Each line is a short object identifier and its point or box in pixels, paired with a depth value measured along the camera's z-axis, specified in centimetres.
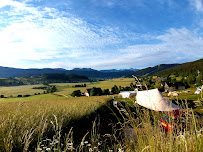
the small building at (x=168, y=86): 7381
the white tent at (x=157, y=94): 1620
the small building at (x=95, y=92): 5222
